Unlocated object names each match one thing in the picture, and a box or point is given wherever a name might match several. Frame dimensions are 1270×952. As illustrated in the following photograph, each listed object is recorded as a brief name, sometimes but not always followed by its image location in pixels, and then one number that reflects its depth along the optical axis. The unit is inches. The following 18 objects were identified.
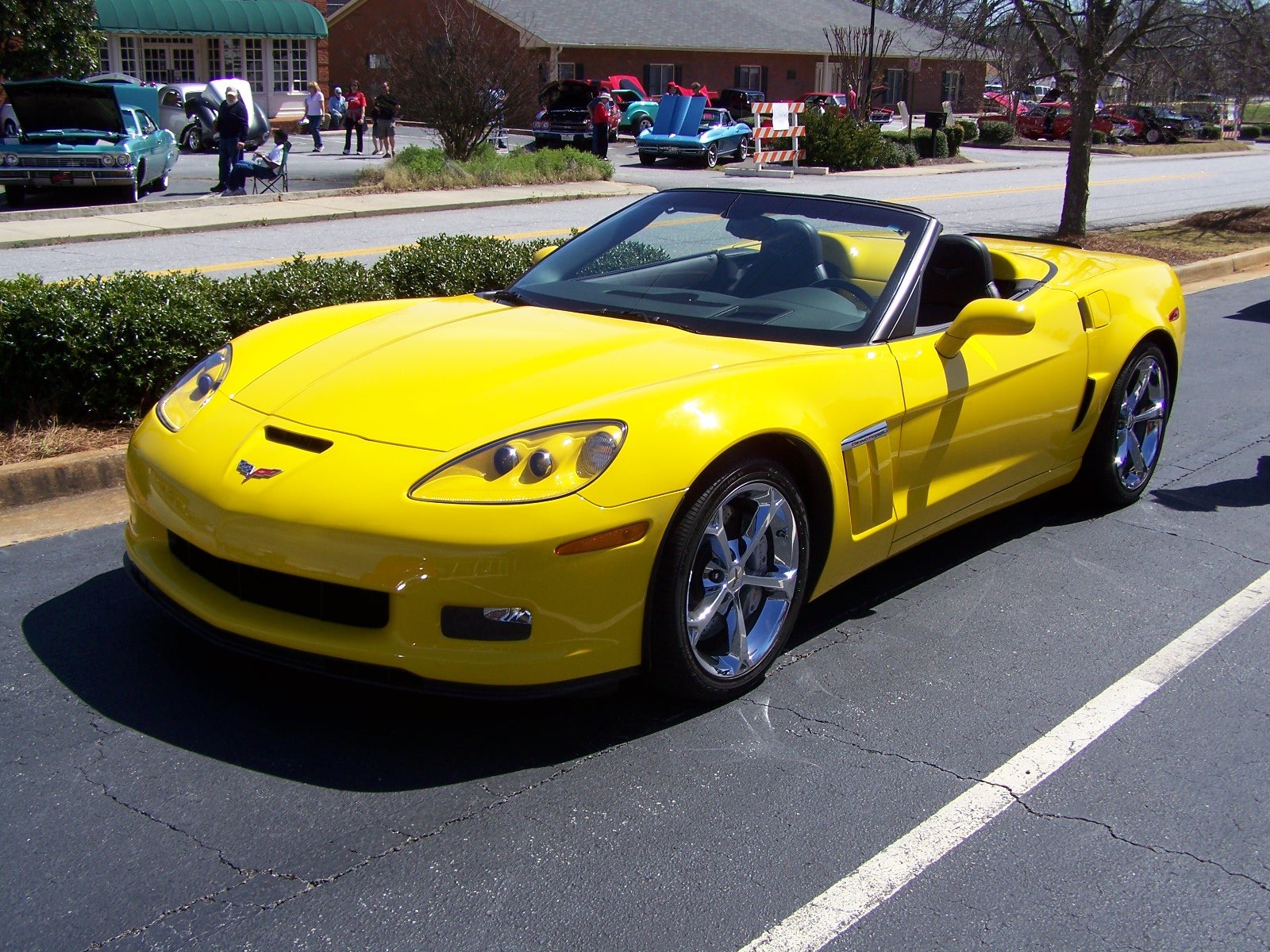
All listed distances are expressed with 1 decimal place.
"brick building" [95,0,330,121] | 1470.2
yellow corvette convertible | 128.5
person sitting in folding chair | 775.1
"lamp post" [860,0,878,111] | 1466.5
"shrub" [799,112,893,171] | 1147.3
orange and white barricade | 1053.2
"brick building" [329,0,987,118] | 1927.9
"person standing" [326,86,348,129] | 1497.3
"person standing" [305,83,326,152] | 1286.9
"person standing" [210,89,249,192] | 781.9
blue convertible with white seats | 1186.6
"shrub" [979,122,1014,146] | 1846.7
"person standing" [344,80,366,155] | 1259.8
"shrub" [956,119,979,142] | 1764.3
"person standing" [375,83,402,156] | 1115.9
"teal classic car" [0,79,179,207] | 711.1
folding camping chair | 802.2
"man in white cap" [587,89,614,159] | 1184.2
